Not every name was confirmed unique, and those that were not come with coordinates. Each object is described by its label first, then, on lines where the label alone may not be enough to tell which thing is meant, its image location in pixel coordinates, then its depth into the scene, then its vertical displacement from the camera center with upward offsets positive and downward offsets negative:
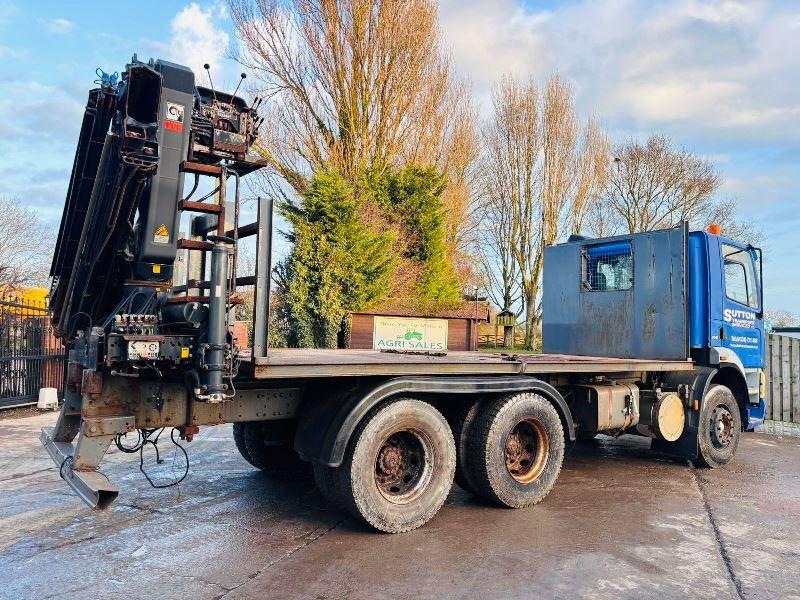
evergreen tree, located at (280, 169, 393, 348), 15.46 +1.88
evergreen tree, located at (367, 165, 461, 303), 19.06 +3.98
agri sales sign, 14.49 +0.17
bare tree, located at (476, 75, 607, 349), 28.41 +8.14
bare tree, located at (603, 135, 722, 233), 29.06 +7.59
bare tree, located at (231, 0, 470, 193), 18.19 +8.01
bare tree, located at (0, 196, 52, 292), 21.91 +2.46
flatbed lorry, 3.98 -0.28
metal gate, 10.41 -0.35
